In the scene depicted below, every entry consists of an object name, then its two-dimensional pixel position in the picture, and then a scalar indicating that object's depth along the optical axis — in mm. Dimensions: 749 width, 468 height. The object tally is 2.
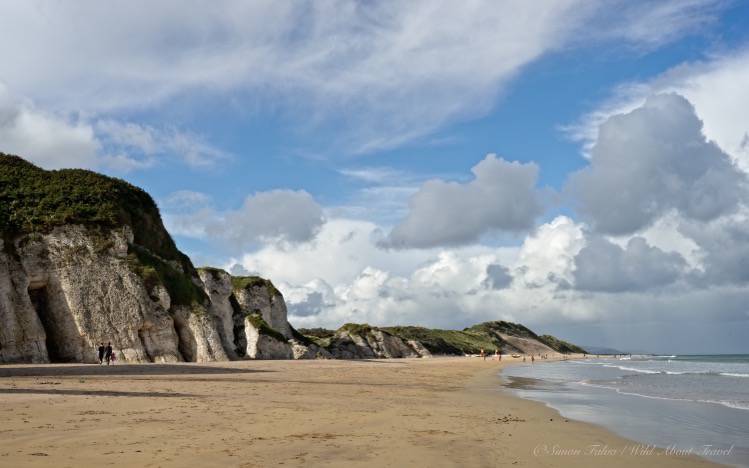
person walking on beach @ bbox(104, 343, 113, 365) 37072
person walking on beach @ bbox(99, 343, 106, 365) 38300
